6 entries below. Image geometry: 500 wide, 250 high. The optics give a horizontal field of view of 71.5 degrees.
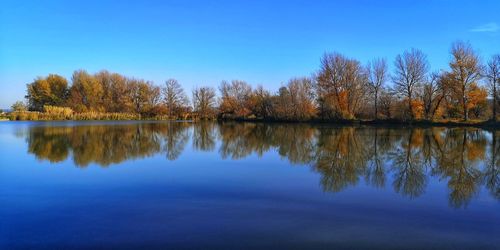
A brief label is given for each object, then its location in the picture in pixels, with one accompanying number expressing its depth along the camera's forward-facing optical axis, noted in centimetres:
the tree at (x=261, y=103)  4381
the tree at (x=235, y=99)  4879
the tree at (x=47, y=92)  4797
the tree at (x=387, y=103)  3294
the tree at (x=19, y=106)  4300
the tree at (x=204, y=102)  5200
